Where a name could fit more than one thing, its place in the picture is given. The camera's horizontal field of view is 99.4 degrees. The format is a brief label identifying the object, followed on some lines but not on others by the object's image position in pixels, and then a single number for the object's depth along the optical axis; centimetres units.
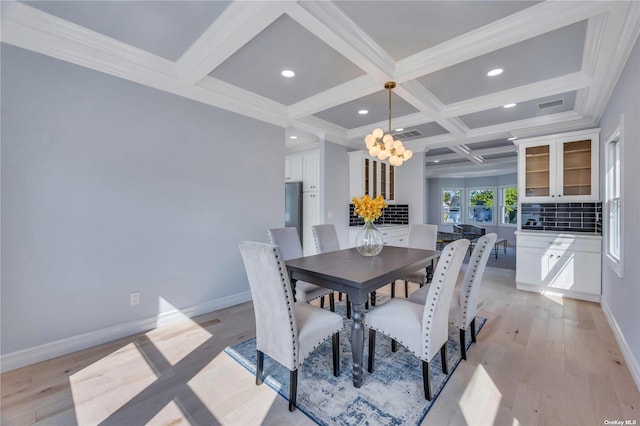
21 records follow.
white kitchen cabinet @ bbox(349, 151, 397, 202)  502
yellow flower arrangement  255
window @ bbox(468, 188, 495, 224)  903
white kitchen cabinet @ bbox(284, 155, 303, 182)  547
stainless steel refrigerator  526
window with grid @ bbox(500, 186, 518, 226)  847
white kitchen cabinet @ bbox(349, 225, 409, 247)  496
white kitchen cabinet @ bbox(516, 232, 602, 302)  351
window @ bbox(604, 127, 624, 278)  285
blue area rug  160
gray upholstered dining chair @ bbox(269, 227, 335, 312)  261
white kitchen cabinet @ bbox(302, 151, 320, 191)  512
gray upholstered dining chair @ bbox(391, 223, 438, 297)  343
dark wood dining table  183
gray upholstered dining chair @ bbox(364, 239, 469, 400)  171
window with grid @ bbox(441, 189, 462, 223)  965
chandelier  262
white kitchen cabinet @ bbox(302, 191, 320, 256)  511
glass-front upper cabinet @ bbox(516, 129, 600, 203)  366
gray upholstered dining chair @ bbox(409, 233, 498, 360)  216
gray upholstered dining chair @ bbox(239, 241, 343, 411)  160
